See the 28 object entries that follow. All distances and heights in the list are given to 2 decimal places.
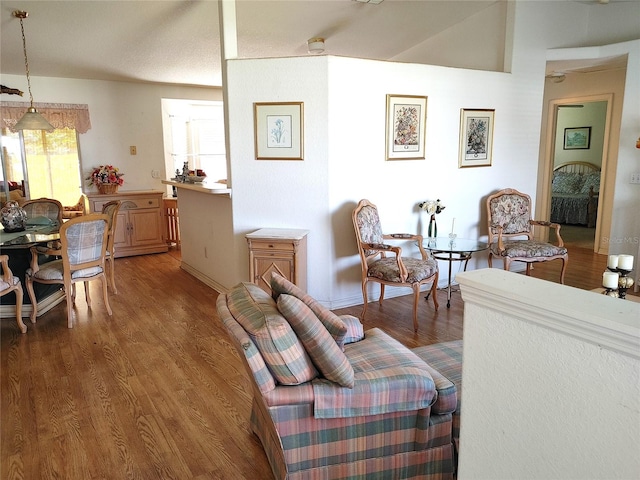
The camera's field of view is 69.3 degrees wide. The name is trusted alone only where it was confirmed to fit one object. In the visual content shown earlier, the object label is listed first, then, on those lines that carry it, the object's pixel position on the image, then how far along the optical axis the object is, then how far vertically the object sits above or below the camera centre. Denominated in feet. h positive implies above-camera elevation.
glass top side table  13.05 -2.58
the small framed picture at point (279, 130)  13.12 +0.76
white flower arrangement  14.79 -1.59
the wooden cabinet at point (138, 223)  21.09 -2.98
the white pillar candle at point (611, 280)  8.09 -2.15
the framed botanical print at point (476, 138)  15.42 +0.61
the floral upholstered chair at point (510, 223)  15.11 -2.30
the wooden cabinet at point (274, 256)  12.51 -2.65
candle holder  8.52 -2.30
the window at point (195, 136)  23.63 +1.12
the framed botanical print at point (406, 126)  13.97 +0.91
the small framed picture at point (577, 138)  28.42 +1.06
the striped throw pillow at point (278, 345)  5.65 -2.28
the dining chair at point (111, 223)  14.66 -2.04
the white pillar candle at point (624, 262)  8.57 -1.95
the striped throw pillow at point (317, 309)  6.17 -2.09
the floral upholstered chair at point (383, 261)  12.34 -2.94
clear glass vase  14.93 -2.28
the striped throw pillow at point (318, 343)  5.86 -2.34
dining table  12.53 -2.83
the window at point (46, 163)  19.83 -0.20
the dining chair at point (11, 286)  11.65 -3.21
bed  26.70 -2.25
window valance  19.34 +1.91
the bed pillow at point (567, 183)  27.81 -1.63
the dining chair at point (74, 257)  12.41 -2.72
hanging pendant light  14.34 +1.15
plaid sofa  5.76 -3.11
